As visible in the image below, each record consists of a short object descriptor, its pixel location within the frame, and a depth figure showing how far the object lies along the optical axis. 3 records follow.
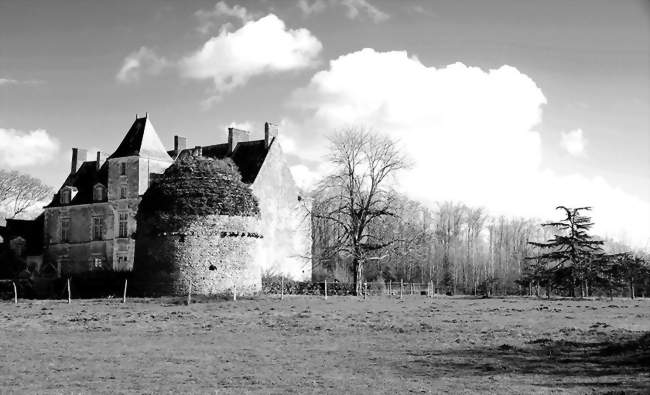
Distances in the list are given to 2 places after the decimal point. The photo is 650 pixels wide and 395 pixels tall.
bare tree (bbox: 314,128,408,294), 46.16
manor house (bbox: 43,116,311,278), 52.67
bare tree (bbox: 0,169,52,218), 65.38
